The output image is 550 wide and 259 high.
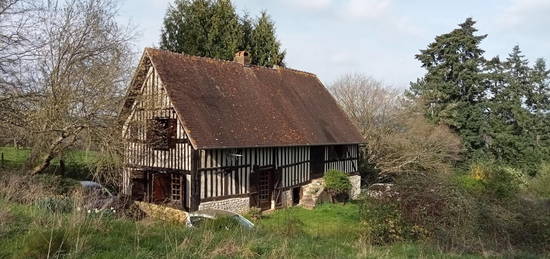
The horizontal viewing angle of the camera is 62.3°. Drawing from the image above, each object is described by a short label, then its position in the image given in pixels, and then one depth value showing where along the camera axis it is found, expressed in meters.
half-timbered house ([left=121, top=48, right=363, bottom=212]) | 14.80
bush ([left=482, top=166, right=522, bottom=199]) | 14.98
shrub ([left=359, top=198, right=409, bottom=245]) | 9.84
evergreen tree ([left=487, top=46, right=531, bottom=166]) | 32.74
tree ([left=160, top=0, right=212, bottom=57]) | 27.34
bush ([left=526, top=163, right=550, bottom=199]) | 22.75
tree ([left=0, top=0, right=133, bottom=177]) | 11.80
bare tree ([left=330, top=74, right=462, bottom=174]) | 26.62
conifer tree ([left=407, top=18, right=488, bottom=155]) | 31.58
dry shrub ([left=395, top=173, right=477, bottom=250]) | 9.79
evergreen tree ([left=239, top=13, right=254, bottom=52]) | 28.89
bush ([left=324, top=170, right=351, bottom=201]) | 20.05
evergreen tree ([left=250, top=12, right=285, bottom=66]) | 29.58
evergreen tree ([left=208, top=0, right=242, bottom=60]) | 27.47
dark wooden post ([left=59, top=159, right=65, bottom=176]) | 15.66
